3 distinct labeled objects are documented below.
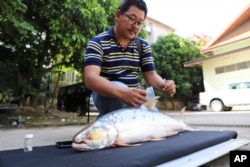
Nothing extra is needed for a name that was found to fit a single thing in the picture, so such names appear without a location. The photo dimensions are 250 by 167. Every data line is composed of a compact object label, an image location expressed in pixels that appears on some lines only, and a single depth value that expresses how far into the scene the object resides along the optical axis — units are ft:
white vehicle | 42.11
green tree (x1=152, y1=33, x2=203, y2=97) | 61.77
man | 6.58
